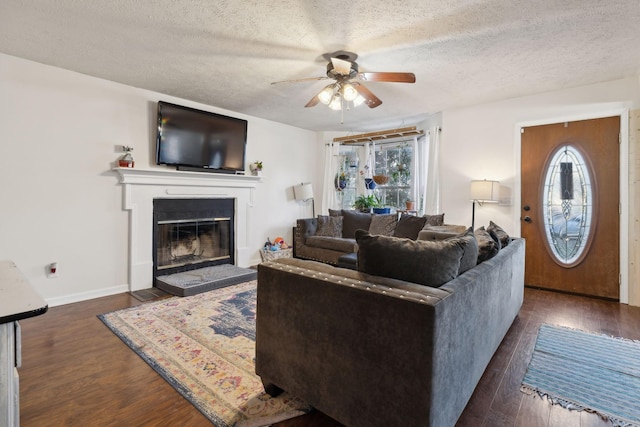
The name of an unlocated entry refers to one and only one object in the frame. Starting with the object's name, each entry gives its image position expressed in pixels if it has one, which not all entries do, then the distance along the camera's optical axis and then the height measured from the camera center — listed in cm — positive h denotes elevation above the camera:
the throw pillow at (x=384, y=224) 454 -21
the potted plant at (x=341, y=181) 598 +55
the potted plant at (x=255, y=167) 500 +66
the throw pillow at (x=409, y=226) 418 -21
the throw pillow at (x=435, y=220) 408 -11
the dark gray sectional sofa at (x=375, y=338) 120 -57
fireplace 367 +17
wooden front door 351 +9
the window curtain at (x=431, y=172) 482 +62
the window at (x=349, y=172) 612 +75
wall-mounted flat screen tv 386 +93
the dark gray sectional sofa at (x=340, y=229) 424 -30
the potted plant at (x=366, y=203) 549 +13
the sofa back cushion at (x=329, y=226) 503 -27
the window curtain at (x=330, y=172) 601 +73
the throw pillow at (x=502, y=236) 252 -19
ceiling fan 262 +116
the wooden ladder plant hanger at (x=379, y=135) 514 +132
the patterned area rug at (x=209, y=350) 167 -104
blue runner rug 173 -104
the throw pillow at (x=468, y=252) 167 -23
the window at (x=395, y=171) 560 +74
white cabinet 91 -37
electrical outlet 316 -66
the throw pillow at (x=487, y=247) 201 -23
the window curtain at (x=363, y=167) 595 +85
